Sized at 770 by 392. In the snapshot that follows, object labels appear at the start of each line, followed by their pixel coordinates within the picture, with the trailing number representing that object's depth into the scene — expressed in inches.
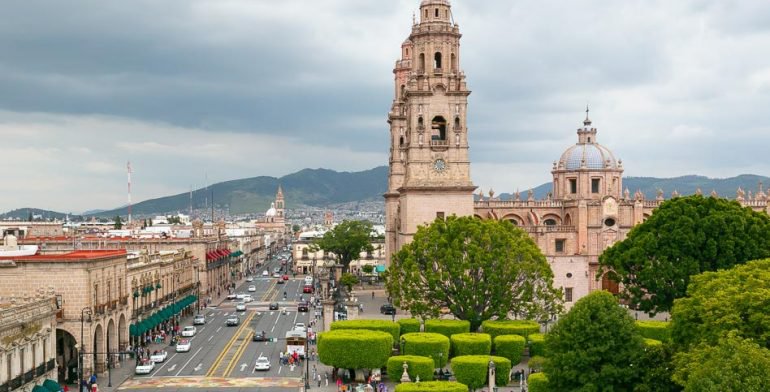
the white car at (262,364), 2546.5
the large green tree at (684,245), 2728.8
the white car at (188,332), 3265.3
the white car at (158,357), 2696.9
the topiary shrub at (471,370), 2201.0
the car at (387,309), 3524.4
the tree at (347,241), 5728.3
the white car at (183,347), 2920.8
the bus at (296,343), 2714.1
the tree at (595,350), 1745.8
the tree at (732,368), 1362.0
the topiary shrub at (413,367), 2239.2
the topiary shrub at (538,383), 1882.4
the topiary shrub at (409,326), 2755.9
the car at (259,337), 3159.5
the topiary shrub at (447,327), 2664.9
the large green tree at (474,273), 2743.6
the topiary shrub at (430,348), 2379.4
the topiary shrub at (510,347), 2454.5
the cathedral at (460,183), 3420.3
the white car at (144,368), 2510.8
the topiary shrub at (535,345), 2495.1
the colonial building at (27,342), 1855.3
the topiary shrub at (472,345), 2428.6
